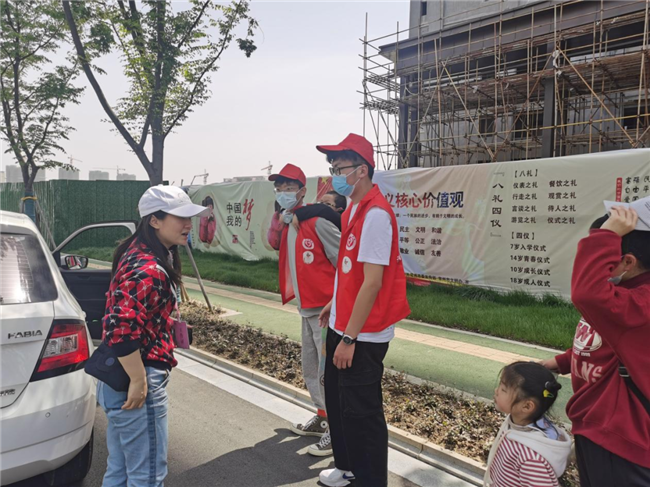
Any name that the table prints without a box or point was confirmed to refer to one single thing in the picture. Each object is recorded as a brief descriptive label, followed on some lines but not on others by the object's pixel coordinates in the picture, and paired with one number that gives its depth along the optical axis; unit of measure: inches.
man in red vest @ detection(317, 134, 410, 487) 100.3
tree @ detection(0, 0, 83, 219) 513.0
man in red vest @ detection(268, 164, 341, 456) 141.1
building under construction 580.7
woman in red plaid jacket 80.6
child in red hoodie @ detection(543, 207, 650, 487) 64.1
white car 96.3
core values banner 291.7
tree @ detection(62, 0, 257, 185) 316.2
